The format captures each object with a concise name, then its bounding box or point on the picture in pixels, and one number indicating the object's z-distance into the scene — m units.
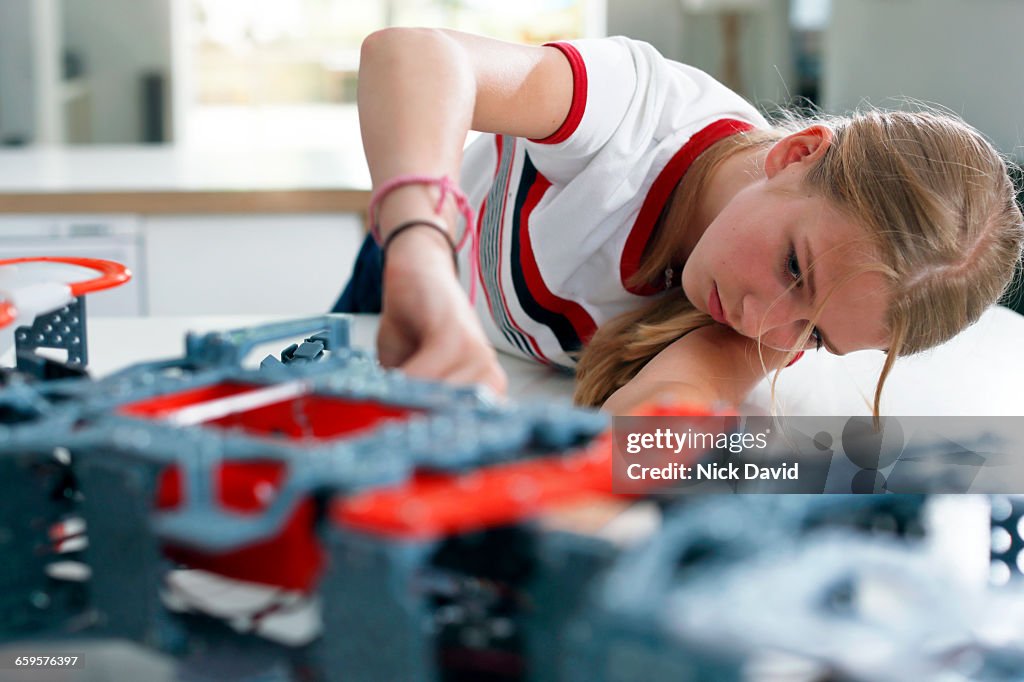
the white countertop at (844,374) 0.91
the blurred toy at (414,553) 0.28
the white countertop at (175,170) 1.71
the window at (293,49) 2.72
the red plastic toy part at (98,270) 0.62
